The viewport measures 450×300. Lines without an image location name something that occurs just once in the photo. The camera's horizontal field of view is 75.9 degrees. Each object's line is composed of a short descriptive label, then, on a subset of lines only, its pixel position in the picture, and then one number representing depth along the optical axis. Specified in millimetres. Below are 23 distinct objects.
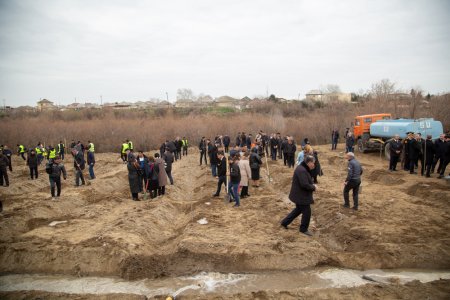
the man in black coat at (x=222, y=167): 9984
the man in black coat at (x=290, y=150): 15511
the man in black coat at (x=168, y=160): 12364
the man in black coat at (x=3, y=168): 12673
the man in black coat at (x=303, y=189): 6566
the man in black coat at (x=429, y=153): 12070
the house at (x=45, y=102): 98862
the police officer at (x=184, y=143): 23744
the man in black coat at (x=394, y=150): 13102
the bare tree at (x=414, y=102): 27250
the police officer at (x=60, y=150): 20700
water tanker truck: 16234
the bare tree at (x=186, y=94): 108525
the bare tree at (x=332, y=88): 89500
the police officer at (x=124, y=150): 19469
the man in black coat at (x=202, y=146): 18750
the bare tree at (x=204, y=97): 108812
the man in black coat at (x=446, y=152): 11219
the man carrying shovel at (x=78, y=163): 12753
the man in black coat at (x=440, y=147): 11469
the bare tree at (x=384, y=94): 30653
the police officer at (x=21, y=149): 21884
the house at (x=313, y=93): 84125
